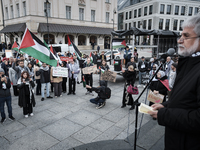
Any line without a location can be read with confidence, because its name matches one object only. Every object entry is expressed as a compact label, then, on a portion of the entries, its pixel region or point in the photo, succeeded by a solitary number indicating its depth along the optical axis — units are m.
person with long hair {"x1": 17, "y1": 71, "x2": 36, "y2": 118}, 5.75
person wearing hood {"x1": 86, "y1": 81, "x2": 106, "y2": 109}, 6.62
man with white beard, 1.36
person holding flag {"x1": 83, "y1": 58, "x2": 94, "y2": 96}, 8.98
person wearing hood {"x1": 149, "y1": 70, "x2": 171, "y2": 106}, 5.54
